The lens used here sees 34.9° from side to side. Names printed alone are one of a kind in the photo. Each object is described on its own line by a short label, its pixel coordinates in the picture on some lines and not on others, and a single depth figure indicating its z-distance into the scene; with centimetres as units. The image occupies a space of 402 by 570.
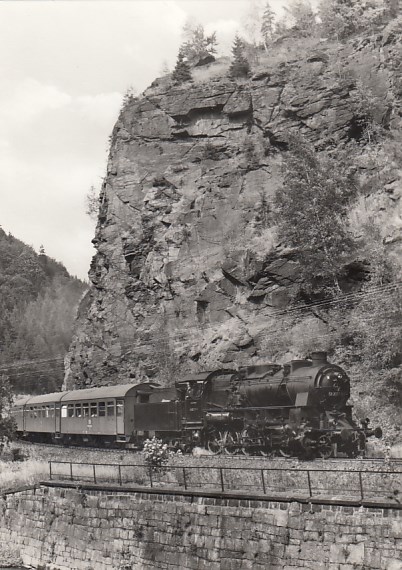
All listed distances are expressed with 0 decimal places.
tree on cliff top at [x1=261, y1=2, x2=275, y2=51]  7475
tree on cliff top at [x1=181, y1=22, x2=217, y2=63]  6712
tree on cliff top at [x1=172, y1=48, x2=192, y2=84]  6000
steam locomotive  2393
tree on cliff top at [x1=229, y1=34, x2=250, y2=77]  5738
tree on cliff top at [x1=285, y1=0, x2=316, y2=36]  6869
